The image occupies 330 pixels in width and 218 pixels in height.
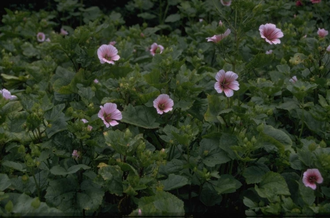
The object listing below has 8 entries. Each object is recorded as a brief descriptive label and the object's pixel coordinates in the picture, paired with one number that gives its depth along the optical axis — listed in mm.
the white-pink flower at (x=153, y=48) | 3525
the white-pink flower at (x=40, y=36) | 4256
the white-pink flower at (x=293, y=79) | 2791
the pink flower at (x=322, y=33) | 3369
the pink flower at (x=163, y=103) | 2314
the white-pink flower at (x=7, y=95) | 2540
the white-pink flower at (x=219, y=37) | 2631
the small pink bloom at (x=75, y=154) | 2058
